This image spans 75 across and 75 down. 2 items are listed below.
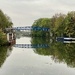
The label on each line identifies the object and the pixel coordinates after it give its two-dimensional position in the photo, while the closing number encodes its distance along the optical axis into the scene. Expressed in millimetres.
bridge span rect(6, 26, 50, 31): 67761
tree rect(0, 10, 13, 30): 43617
